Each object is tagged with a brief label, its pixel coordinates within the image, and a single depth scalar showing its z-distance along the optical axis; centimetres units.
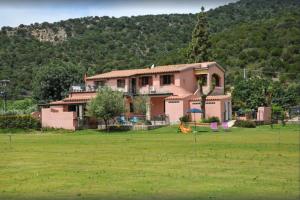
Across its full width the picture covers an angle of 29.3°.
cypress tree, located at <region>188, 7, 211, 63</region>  5850
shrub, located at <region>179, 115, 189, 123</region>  5750
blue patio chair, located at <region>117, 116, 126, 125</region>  5595
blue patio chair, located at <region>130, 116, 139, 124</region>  5561
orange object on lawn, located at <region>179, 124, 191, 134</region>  4588
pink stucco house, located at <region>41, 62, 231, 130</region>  5866
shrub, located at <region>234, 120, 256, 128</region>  5200
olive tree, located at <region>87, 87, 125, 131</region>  5303
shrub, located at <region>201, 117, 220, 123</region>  5548
